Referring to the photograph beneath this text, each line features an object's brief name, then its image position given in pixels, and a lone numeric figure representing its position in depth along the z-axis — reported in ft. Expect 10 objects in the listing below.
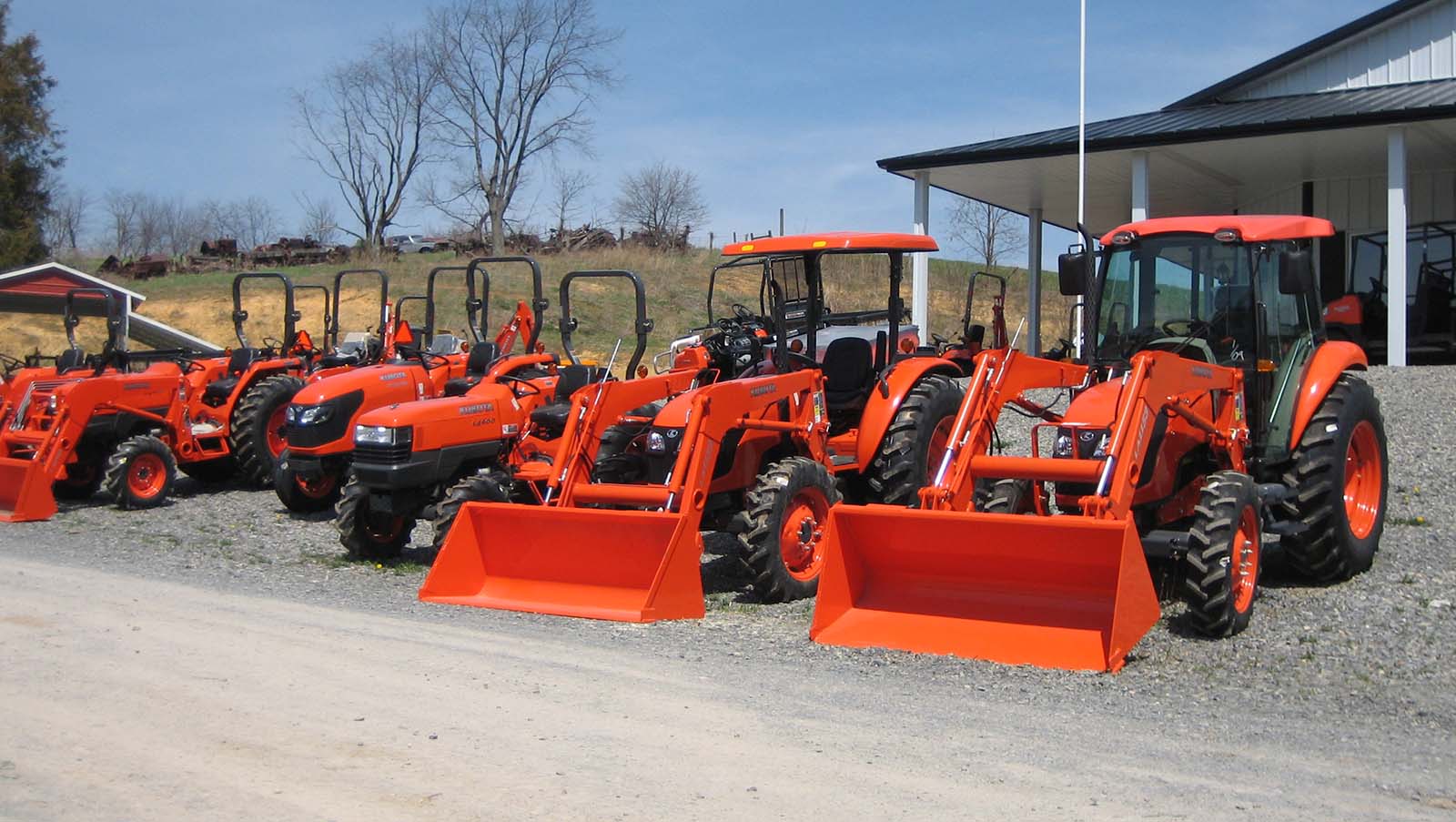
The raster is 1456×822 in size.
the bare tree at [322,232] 187.62
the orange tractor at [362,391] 36.47
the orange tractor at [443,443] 30.63
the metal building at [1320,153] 57.52
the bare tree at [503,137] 151.33
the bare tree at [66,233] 210.38
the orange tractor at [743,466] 24.79
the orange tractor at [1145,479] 21.36
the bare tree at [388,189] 164.76
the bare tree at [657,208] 162.50
